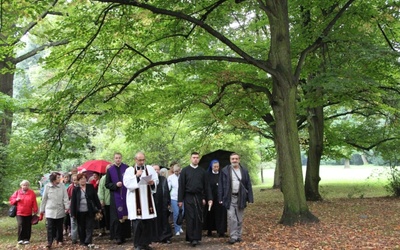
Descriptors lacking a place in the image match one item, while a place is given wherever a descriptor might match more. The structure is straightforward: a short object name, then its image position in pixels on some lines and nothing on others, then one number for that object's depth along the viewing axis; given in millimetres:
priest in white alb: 7996
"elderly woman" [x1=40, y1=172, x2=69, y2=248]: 9062
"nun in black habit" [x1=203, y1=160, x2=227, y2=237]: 9680
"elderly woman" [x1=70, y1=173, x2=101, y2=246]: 8875
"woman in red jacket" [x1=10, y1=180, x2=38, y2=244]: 9922
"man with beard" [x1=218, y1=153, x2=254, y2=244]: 8625
